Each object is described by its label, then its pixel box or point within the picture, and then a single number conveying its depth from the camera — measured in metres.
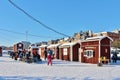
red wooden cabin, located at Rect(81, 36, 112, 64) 13.69
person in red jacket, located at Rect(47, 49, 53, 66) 12.02
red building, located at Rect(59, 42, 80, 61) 17.20
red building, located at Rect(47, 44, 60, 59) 21.10
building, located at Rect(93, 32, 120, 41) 45.94
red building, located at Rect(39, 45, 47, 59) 26.00
